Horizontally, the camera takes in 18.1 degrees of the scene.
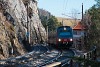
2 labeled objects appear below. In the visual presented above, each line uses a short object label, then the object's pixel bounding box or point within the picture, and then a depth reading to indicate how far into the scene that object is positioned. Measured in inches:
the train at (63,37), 1733.5
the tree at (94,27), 1834.4
